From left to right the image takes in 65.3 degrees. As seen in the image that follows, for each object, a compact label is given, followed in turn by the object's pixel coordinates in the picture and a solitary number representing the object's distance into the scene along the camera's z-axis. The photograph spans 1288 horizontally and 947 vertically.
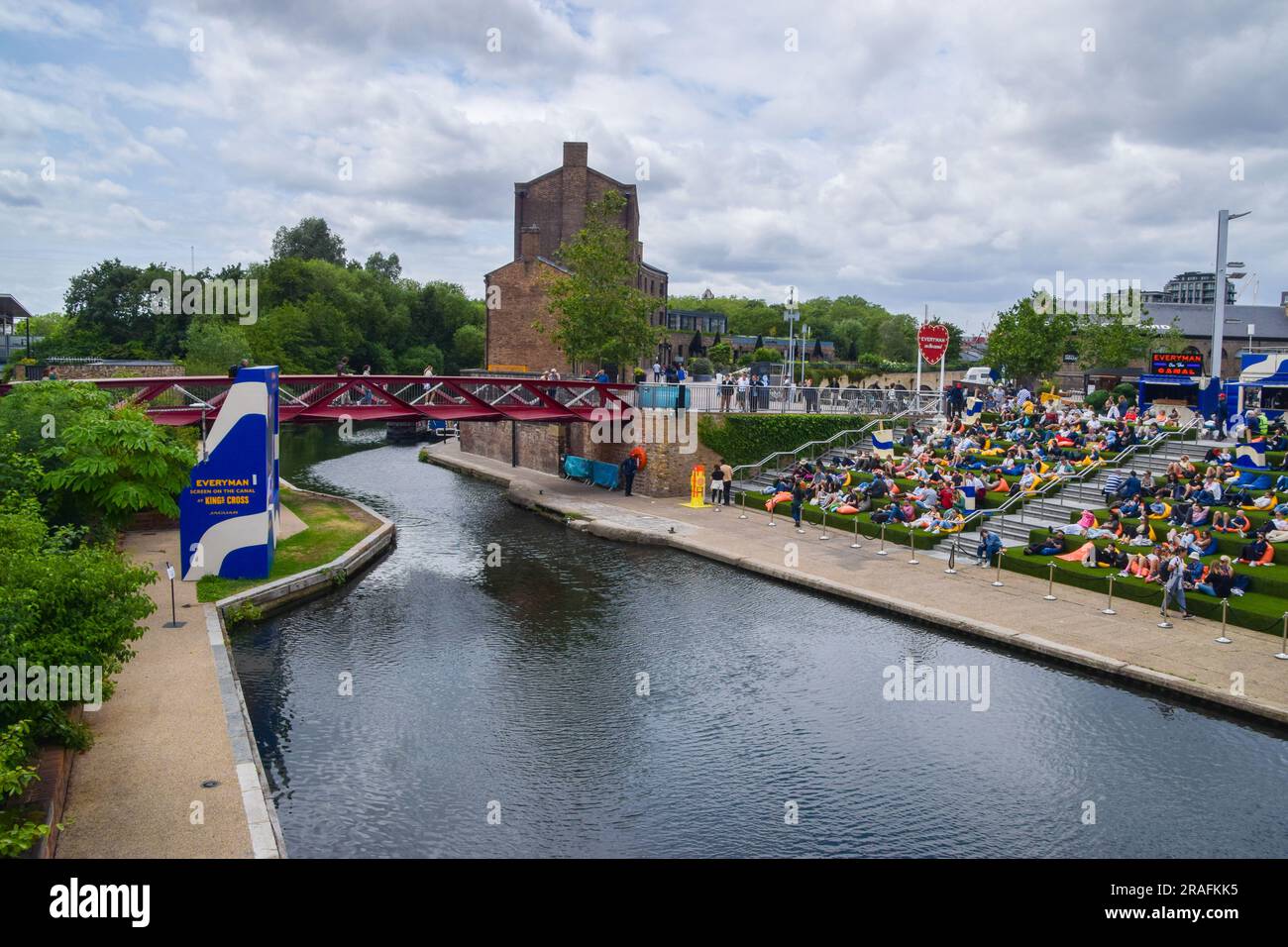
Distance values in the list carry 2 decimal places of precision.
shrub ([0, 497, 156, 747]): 10.98
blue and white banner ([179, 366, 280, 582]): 21.86
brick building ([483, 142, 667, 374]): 56.75
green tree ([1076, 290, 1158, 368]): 58.56
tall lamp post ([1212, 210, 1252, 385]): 32.84
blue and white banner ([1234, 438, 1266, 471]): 26.64
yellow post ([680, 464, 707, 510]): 35.09
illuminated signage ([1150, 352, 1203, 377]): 36.00
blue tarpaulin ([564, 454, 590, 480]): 40.94
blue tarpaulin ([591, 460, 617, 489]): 38.81
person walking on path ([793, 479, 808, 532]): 30.77
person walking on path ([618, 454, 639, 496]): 37.25
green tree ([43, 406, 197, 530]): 19.55
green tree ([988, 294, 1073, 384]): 58.06
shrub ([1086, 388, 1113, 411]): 38.75
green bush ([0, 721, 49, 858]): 8.29
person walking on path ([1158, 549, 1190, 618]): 19.80
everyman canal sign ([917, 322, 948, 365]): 37.16
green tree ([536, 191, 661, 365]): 42.88
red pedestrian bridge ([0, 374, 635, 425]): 27.33
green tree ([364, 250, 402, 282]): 125.94
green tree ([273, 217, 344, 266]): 106.44
